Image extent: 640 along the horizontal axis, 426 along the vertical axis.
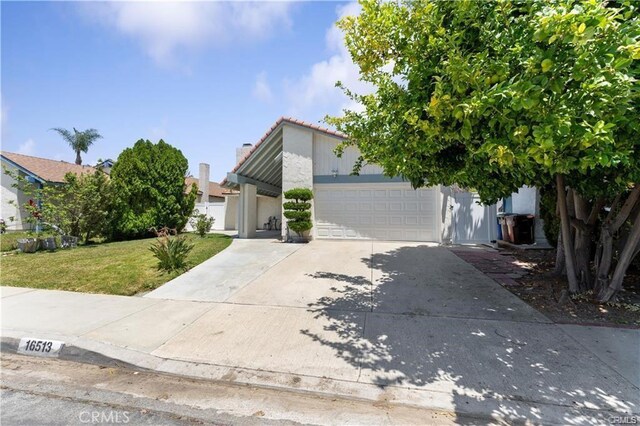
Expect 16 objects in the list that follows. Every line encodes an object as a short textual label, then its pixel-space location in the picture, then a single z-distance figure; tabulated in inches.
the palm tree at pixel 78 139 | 1282.0
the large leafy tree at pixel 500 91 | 98.0
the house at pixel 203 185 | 926.4
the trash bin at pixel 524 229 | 432.1
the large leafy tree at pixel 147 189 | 536.7
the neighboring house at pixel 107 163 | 853.8
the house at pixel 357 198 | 483.8
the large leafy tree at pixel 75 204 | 435.5
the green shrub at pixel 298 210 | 476.4
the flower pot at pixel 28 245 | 400.5
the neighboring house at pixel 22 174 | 675.4
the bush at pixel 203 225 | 561.5
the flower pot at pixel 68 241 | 436.8
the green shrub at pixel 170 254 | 300.4
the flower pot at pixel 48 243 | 416.5
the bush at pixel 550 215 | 305.0
